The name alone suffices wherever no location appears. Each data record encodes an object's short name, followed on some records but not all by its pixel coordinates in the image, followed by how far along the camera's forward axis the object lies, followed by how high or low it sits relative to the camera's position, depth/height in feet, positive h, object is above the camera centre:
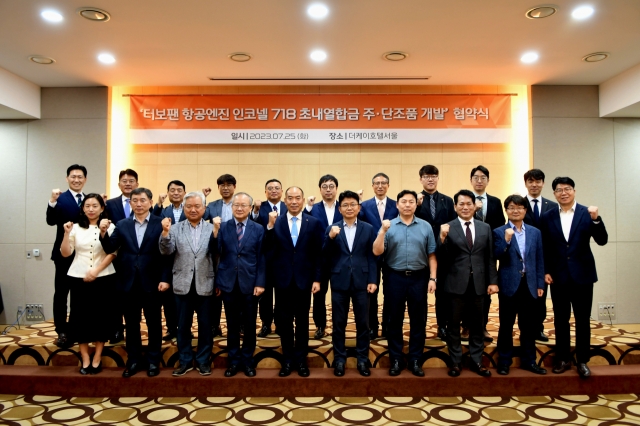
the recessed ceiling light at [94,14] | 13.07 +6.79
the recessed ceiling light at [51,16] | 13.23 +6.80
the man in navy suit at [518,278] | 11.55 -1.36
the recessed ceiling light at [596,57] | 16.55 +6.71
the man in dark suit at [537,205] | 12.87 +0.70
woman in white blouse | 11.57 -1.25
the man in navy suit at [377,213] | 13.37 +0.50
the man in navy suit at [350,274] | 11.50 -1.21
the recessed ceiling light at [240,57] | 16.79 +6.90
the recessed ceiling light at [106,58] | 16.67 +6.86
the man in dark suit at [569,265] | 11.57 -1.04
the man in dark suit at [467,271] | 11.44 -1.15
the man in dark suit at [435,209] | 13.07 +0.61
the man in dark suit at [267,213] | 13.53 +0.53
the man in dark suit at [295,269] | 11.50 -1.07
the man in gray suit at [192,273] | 11.37 -1.16
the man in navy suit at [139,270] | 11.45 -1.06
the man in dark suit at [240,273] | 11.38 -1.16
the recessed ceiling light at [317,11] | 13.09 +6.85
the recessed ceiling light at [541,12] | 13.08 +6.74
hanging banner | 20.39 +5.31
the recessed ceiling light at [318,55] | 16.55 +6.87
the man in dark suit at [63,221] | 13.14 +0.32
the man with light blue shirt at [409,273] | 11.55 -1.21
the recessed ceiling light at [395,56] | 16.69 +6.86
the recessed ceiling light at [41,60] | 16.70 +6.82
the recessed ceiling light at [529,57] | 16.70 +6.79
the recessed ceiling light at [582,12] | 13.10 +6.73
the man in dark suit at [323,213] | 13.41 +0.52
